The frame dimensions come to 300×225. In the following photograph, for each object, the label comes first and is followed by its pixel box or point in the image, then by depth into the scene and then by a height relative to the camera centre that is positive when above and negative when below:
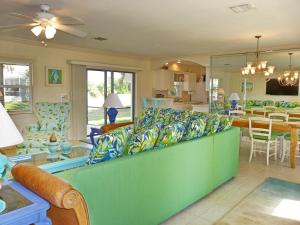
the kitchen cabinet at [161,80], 8.52 +0.69
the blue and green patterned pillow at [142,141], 2.15 -0.36
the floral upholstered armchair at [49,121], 4.64 -0.43
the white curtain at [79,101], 6.48 -0.02
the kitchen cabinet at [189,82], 9.67 +0.71
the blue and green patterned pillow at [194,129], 2.79 -0.33
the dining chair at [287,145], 4.66 -0.89
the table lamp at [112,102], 4.62 -0.03
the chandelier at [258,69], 5.27 +0.68
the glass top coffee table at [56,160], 2.69 -0.68
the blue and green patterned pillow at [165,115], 4.46 -0.27
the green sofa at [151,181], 1.81 -0.71
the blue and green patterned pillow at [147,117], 4.58 -0.31
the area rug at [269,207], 2.53 -1.18
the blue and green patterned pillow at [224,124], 3.43 -0.32
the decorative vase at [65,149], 3.20 -0.62
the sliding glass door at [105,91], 7.13 +0.27
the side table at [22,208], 1.16 -0.52
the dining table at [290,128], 4.21 -0.47
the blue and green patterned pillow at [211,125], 3.18 -0.32
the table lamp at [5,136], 1.28 -0.18
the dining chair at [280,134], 4.70 -0.63
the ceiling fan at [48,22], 3.02 +0.95
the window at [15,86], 5.33 +0.31
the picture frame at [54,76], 5.94 +0.58
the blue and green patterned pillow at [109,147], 1.95 -0.37
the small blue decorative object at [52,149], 3.03 -0.58
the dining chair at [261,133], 4.36 -0.58
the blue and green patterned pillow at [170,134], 2.41 -0.33
